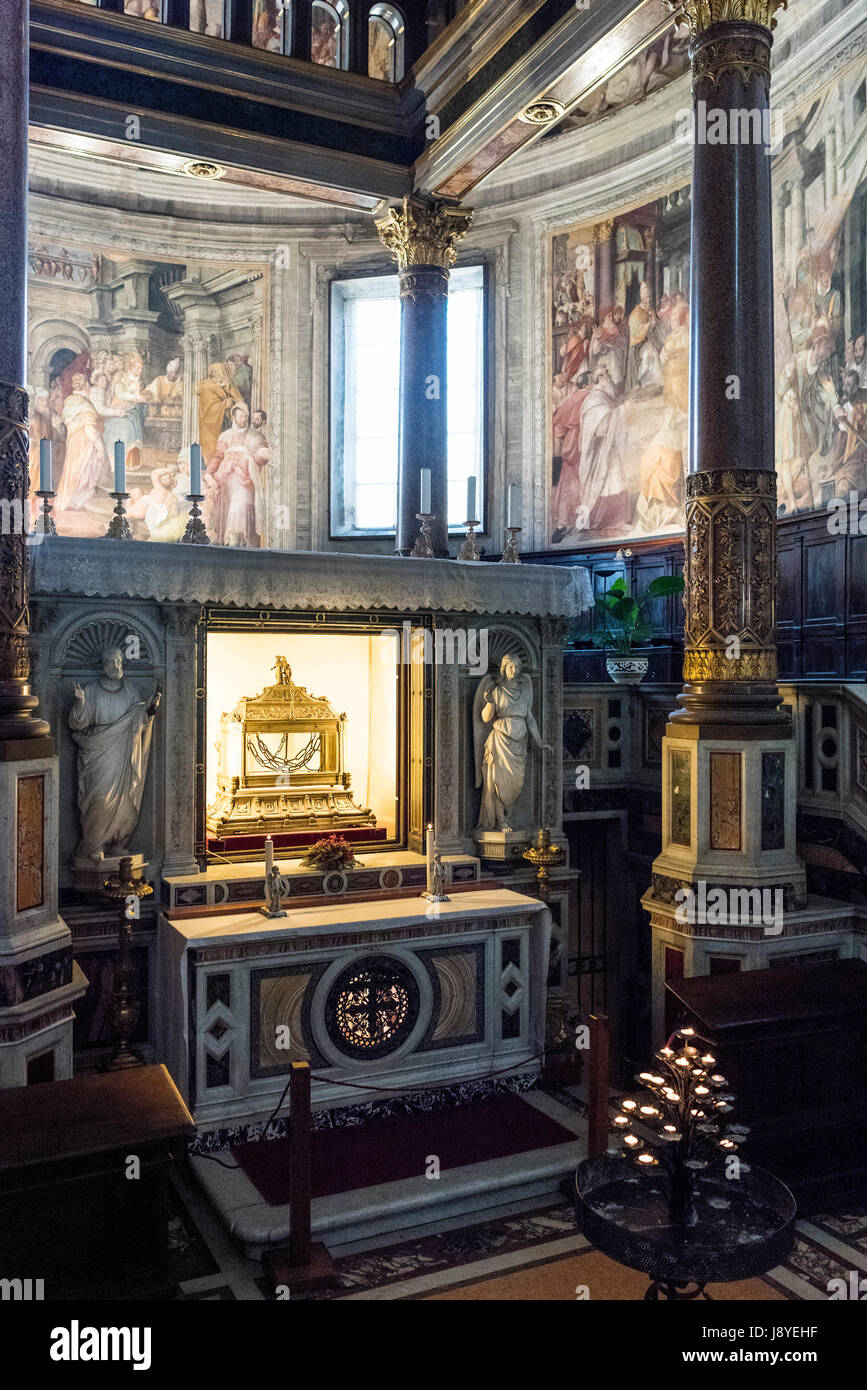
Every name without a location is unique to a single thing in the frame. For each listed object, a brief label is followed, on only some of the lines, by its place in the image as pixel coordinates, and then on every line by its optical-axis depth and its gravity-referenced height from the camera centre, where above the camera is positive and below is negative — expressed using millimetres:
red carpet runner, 5688 -2563
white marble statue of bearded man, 6594 -255
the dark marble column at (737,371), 6852 +2337
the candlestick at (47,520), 6739 +1313
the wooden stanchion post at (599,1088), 5727 -2106
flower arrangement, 7270 -987
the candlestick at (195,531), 7203 +1323
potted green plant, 9492 +820
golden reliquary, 7676 -390
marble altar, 6191 -1830
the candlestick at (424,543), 8945 +1545
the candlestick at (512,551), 8547 +1407
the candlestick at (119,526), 7039 +1328
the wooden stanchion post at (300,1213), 4805 -2365
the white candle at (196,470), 7077 +1724
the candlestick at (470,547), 8422 +1419
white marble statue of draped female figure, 7914 -143
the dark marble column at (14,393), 5363 +1727
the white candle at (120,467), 6848 +1709
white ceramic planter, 9469 +452
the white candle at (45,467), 6703 +1655
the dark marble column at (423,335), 10492 +3986
